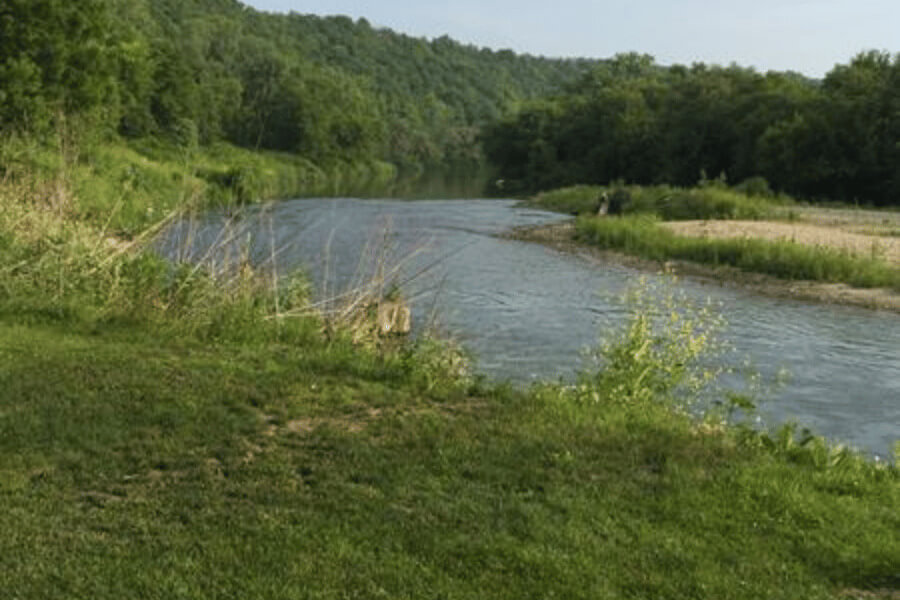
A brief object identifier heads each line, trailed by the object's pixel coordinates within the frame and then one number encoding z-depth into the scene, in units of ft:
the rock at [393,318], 50.70
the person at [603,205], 173.68
